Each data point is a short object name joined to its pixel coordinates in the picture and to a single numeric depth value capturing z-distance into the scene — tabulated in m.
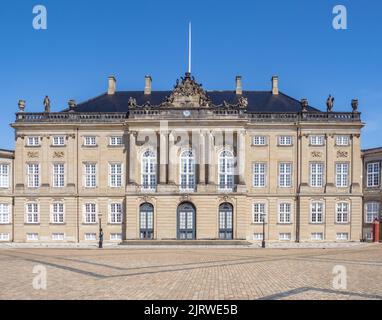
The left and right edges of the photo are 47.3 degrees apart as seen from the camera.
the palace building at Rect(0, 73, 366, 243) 42.41
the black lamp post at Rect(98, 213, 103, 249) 37.12
